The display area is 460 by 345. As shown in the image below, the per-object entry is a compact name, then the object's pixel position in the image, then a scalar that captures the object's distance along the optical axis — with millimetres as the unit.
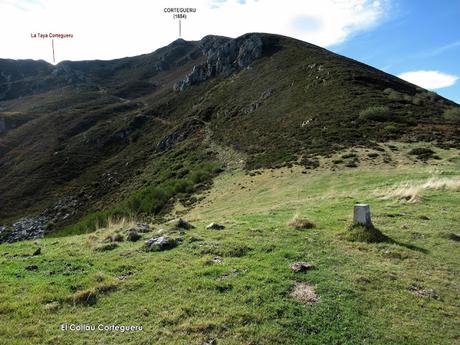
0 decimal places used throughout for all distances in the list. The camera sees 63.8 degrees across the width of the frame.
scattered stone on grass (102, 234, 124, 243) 15156
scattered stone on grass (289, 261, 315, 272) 11277
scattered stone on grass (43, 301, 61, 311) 9250
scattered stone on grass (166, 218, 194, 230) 16406
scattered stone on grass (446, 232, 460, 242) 14347
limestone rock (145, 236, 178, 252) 13570
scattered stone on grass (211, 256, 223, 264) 12039
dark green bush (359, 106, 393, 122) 48094
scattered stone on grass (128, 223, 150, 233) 16328
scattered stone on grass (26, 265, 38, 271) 12359
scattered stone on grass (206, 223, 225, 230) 16469
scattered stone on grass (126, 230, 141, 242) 15255
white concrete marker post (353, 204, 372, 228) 14586
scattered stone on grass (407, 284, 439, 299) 10172
